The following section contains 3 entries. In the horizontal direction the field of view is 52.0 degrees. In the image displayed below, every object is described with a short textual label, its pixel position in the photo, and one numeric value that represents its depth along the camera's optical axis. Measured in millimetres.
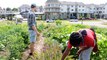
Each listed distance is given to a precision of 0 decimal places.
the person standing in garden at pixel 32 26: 3079
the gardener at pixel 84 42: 1588
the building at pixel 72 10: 38018
